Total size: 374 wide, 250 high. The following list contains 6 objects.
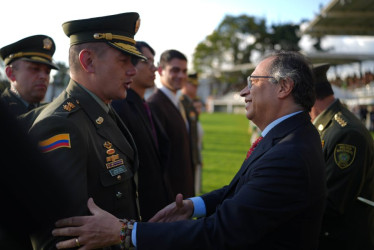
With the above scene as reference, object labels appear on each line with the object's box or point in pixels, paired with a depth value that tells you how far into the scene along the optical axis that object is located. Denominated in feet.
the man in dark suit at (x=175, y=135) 14.17
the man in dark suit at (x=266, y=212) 5.54
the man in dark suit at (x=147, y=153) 10.95
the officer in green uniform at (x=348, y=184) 9.00
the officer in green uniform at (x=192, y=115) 17.35
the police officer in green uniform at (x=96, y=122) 5.88
